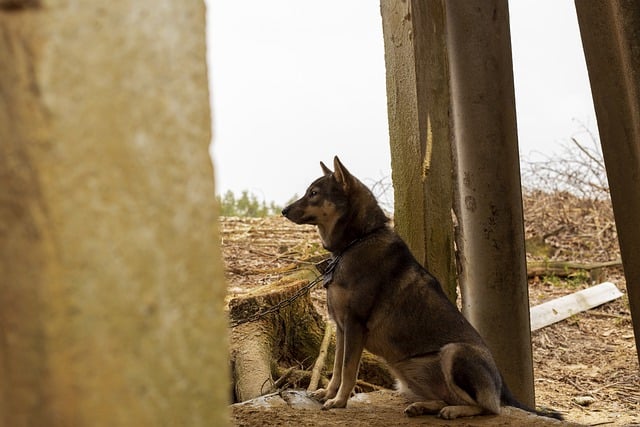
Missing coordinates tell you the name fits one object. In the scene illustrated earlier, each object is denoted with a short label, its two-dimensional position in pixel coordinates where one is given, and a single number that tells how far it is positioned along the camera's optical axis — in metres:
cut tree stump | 5.67
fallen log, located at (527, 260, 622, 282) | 9.41
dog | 4.45
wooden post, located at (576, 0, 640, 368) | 4.73
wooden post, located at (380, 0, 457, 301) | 5.11
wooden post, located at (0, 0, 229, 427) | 1.22
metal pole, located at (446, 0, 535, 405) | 5.29
